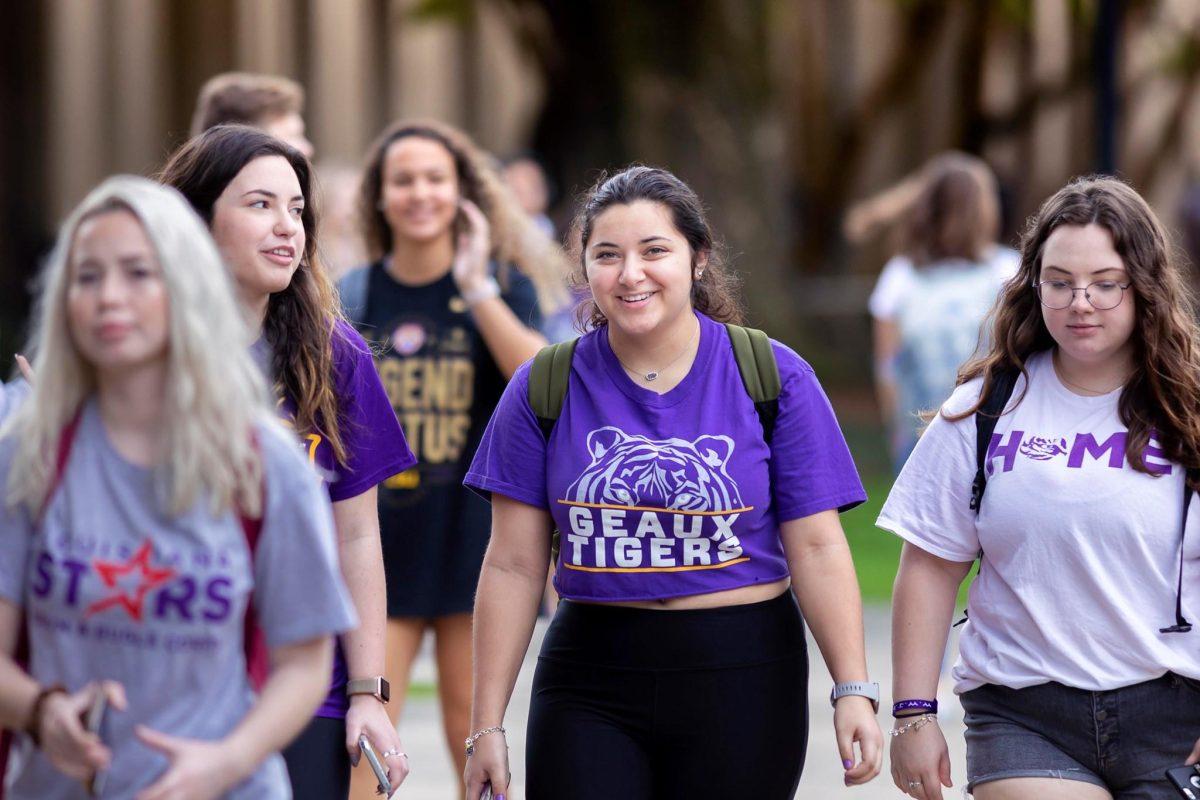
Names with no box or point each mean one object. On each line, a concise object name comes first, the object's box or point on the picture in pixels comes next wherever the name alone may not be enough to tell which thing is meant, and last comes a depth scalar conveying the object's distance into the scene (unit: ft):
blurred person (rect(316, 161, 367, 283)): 38.81
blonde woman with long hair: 17.58
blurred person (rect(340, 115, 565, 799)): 34.78
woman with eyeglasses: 23.94
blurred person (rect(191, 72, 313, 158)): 36.19
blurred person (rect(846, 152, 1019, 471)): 48.52
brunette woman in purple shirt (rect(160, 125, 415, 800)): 24.94
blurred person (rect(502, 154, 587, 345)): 70.64
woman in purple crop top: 24.98
